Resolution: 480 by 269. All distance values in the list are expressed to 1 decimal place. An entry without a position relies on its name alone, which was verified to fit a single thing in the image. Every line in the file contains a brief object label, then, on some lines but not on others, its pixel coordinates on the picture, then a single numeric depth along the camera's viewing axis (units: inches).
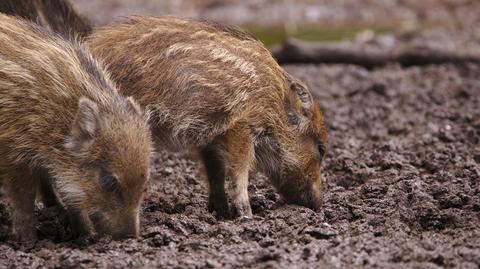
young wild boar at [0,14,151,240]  500.1
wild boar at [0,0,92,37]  611.8
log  953.5
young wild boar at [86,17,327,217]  530.6
